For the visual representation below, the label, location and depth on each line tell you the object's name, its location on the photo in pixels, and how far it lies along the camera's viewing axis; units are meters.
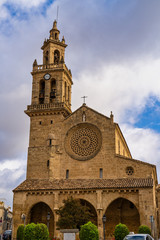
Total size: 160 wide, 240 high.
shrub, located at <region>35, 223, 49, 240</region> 19.97
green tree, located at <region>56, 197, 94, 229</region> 26.10
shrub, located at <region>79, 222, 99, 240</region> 19.98
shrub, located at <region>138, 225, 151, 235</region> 23.51
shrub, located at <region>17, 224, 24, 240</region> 25.44
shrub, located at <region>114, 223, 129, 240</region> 22.47
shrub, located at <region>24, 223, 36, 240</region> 19.82
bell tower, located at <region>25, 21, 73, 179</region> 33.83
